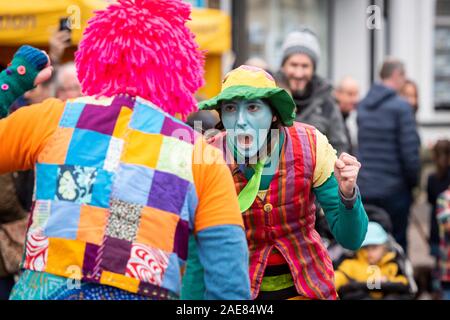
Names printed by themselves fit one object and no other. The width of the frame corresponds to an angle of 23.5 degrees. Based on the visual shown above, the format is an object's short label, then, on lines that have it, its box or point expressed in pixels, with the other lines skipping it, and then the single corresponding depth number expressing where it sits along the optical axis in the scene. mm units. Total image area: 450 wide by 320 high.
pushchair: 6434
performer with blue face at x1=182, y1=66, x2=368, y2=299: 3629
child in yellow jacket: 6445
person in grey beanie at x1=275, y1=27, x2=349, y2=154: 6094
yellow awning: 7633
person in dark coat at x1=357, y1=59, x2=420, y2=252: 7949
